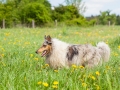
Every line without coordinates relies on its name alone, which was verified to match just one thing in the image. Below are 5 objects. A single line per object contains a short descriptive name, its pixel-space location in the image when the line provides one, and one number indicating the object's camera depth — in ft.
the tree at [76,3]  178.91
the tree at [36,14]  126.41
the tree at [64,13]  142.53
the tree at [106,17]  196.54
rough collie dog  21.47
